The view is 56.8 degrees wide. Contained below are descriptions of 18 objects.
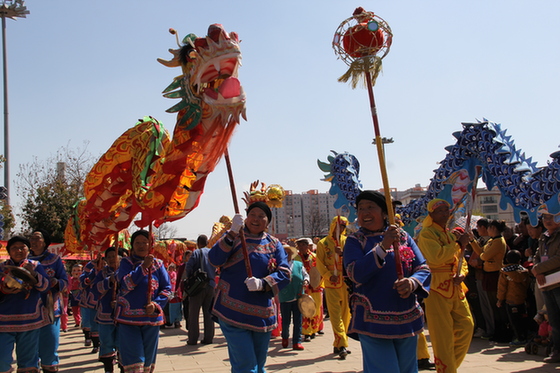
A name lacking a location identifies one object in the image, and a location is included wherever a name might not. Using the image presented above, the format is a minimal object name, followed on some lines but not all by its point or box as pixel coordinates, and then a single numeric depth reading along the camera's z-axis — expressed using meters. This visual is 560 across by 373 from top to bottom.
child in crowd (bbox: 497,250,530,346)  7.41
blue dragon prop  6.13
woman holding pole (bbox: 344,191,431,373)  3.58
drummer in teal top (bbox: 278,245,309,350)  8.05
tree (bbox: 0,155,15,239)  18.58
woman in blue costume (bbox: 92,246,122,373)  6.40
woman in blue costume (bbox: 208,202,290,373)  4.18
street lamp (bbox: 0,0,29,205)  19.42
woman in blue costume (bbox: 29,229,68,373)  5.82
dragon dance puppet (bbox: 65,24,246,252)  4.71
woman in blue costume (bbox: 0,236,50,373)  5.45
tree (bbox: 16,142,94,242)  22.72
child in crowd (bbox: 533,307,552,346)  6.75
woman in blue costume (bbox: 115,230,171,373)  5.28
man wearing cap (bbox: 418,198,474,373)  4.93
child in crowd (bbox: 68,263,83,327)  11.17
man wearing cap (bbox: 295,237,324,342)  8.55
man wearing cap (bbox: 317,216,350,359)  6.93
